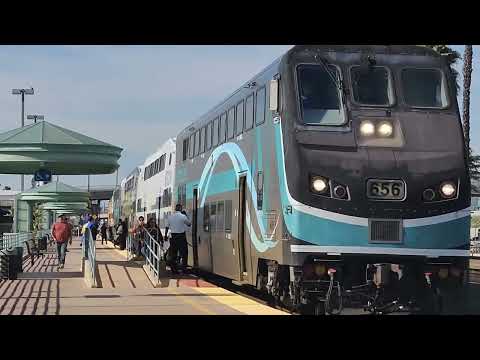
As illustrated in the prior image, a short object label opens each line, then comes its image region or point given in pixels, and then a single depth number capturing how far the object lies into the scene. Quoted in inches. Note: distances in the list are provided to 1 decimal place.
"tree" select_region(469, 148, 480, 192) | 2239.7
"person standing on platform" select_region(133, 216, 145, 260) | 1092.2
